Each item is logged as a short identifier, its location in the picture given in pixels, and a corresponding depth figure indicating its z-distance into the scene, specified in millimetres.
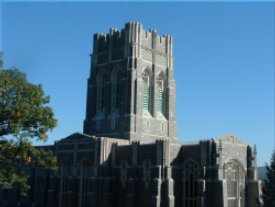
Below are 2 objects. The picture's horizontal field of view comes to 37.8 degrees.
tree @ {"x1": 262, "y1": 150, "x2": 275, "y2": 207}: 33188
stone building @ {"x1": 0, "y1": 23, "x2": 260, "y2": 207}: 37719
